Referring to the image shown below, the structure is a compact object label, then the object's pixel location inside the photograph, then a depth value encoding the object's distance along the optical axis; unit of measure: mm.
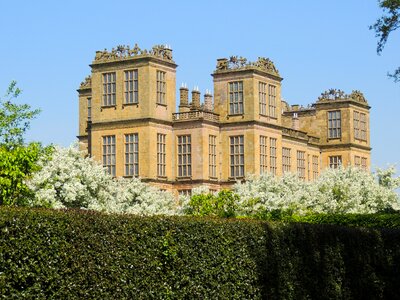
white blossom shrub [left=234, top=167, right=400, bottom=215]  52188
